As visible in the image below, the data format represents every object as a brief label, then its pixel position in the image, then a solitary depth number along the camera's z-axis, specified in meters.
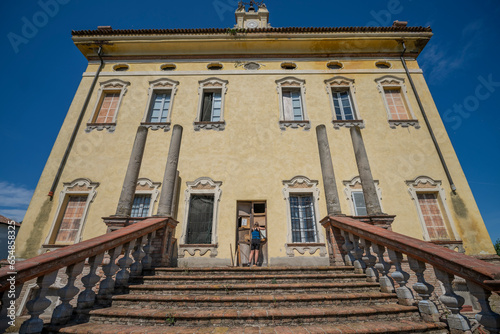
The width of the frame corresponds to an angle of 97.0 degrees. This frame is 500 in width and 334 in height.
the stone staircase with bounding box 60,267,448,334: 2.88
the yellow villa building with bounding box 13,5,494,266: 7.86
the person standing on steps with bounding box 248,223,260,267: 7.32
